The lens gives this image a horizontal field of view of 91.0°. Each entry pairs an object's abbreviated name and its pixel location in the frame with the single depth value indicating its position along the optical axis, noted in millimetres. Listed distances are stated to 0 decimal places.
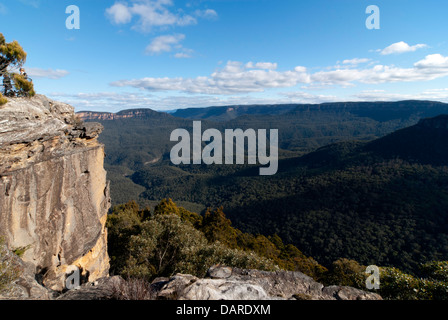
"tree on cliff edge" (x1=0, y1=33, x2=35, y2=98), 11672
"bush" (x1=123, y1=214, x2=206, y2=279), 15515
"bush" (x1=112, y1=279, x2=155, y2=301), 6445
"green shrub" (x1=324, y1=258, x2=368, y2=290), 14489
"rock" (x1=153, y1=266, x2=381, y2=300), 6969
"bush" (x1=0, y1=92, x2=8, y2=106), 9830
